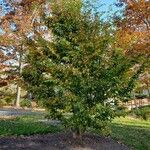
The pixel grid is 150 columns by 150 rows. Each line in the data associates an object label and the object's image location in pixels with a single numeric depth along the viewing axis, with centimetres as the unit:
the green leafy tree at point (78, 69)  525
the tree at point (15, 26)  1348
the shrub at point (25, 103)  1346
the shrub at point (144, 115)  1244
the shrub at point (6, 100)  1445
